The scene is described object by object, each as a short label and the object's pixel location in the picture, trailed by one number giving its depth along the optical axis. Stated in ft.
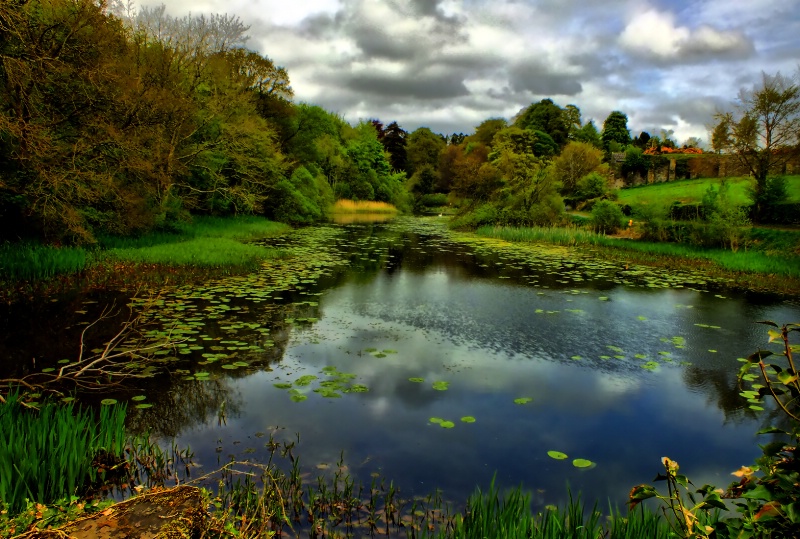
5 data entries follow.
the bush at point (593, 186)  119.55
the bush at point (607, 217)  81.35
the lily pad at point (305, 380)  19.71
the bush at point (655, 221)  68.39
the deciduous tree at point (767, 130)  79.25
